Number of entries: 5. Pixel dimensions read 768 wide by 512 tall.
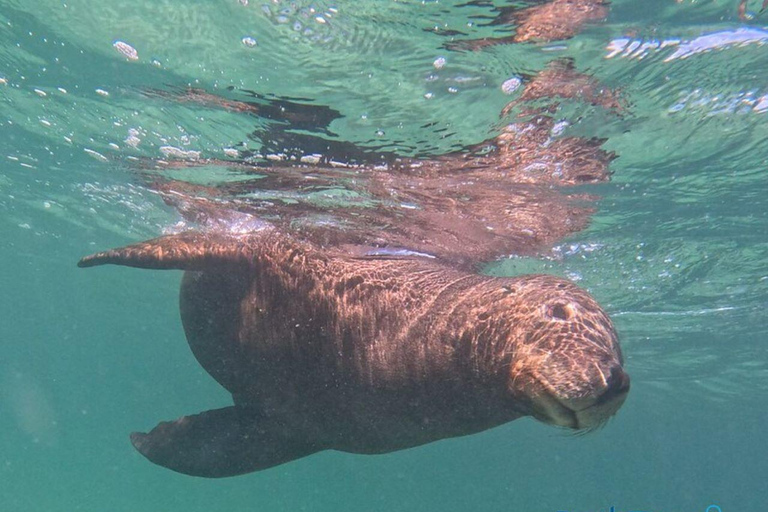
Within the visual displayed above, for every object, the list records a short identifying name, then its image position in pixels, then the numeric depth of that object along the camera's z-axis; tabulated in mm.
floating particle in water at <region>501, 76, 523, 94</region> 6836
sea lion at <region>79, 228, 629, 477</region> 3785
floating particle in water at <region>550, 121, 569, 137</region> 7699
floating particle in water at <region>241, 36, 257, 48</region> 6721
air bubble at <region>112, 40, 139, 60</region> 7590
